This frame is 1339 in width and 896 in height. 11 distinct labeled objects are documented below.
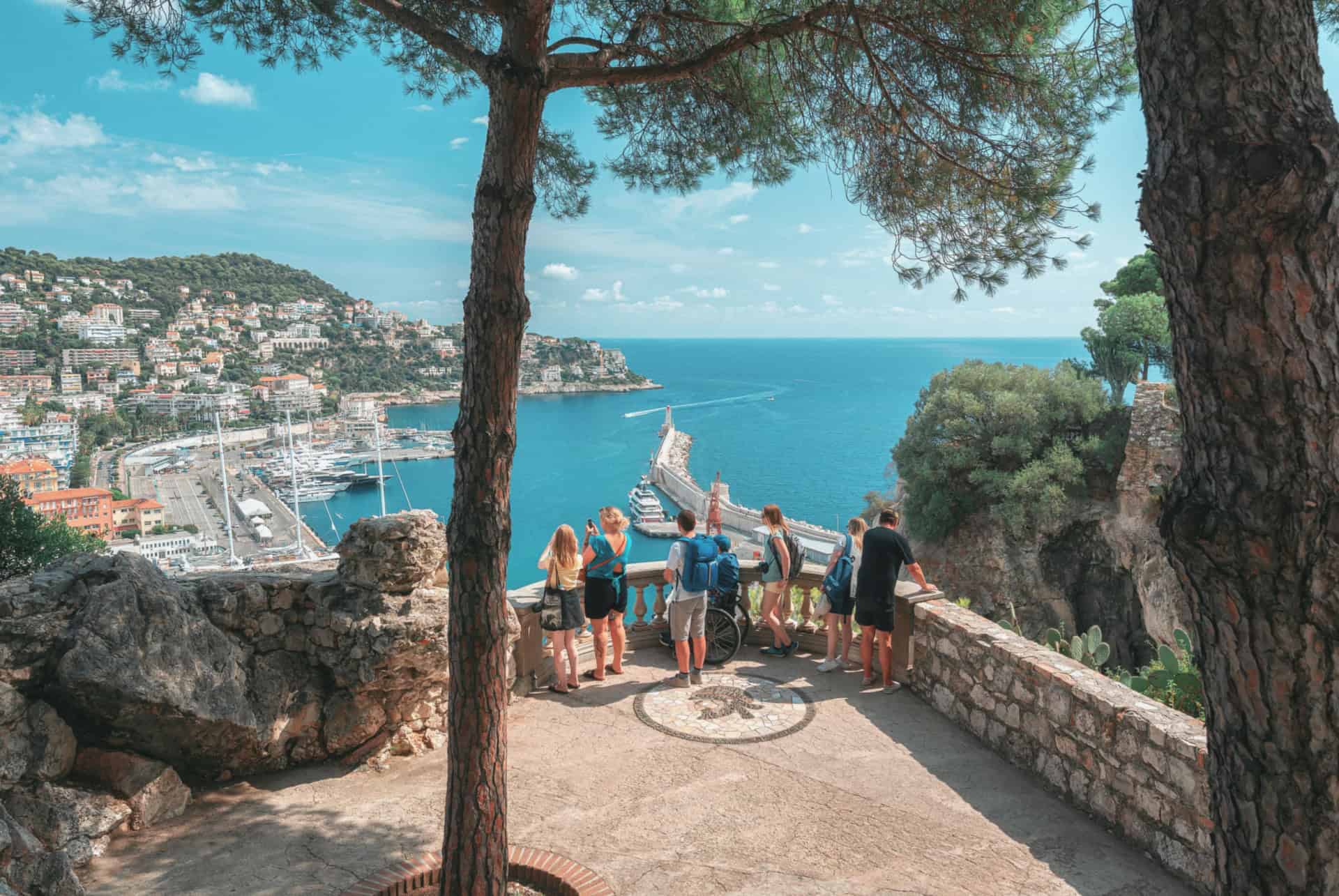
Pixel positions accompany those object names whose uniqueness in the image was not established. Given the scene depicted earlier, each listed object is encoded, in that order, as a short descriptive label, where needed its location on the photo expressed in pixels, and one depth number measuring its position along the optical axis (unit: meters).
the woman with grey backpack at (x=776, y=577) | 6.26
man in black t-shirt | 5.54
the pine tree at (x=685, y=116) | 3.28
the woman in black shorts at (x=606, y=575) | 5.69
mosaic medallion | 5.11
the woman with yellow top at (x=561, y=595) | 5.55
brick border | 3.37
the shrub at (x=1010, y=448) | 21.28
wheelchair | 6.37
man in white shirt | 5.76
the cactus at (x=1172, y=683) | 4.76
